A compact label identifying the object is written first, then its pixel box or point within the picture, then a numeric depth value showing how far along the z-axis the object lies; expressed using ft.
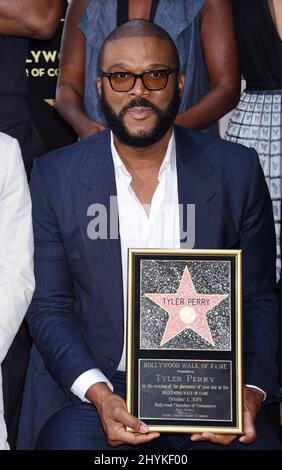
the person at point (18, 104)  13.98
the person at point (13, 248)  12.26
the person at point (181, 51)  14.56
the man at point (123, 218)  13.23
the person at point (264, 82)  14.40
